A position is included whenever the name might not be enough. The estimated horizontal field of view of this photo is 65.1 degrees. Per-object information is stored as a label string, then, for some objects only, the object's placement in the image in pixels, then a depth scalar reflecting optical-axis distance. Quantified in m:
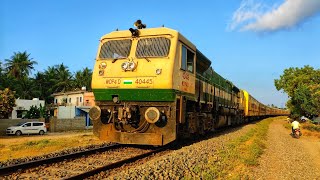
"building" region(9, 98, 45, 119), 37.24
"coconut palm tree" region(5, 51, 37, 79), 50.41
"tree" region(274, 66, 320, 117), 29.23
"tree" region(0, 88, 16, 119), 24.54
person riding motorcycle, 16.97
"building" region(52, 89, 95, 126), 33.68
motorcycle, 16.78
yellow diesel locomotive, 8.38
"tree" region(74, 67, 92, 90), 56.06
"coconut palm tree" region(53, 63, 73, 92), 53.59
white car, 23.60
